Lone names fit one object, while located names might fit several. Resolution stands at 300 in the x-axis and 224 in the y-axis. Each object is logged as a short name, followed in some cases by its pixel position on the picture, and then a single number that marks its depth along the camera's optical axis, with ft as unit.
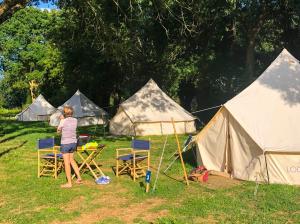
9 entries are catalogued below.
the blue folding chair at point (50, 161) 21.24
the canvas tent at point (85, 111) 57.13
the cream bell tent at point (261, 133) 18.84
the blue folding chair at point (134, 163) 20.20
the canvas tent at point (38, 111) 76.88
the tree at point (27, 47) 96.23
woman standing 19.08
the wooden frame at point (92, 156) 20.45
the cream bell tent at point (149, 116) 42.28
